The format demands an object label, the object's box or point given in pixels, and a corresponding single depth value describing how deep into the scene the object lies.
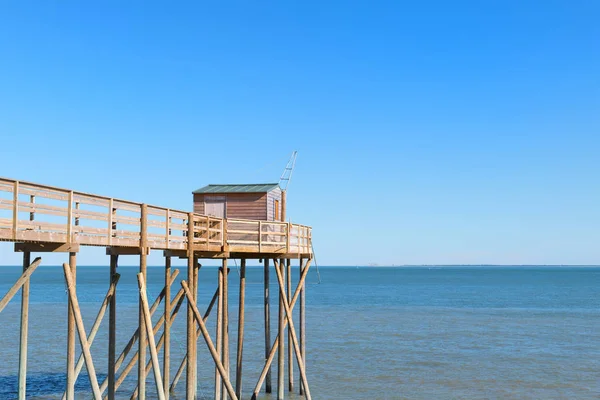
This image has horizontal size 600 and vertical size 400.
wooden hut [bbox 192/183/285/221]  26.45
